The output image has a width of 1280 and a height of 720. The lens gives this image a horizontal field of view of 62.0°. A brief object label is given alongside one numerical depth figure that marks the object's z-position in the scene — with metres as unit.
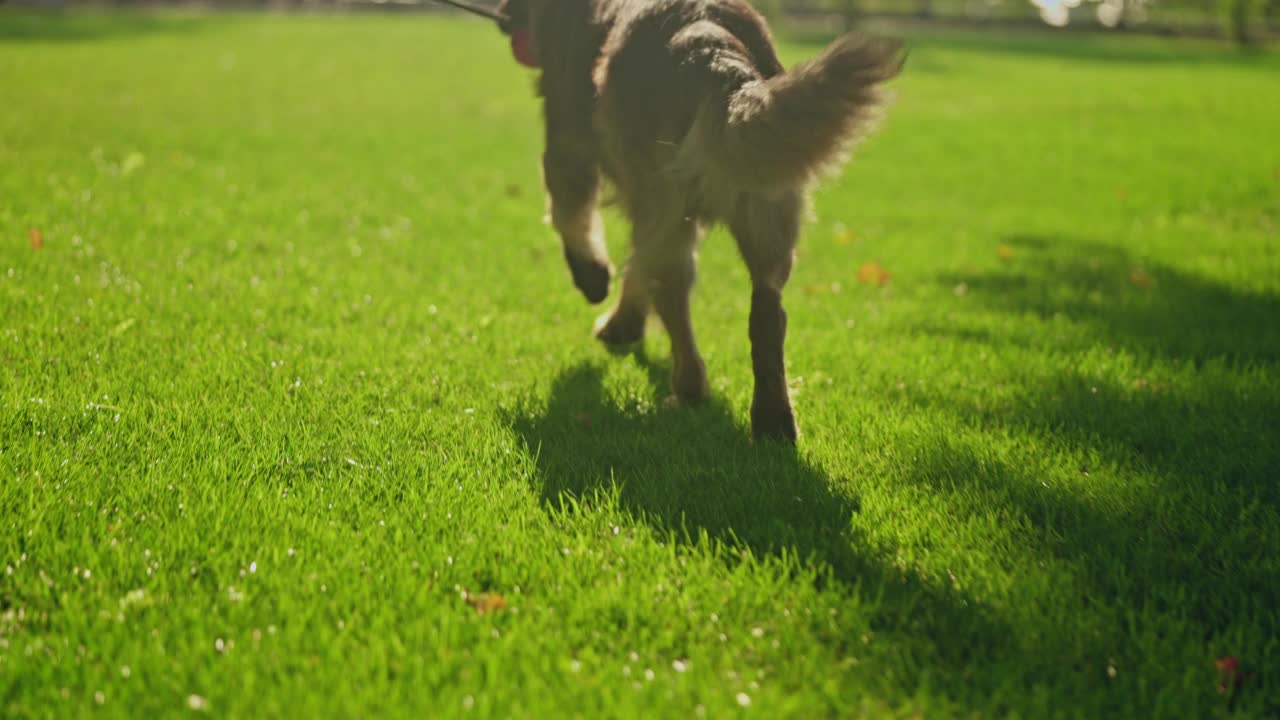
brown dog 3.10
